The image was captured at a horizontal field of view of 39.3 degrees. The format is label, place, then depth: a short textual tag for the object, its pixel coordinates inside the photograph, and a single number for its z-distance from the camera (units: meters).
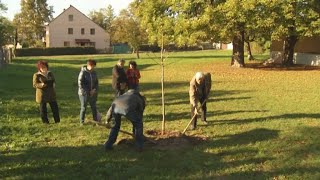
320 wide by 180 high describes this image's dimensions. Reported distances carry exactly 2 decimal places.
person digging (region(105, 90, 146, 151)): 7.87
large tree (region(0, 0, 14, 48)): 54.25
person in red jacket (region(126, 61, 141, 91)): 11.74
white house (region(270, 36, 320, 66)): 36.38
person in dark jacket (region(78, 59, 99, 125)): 10.51
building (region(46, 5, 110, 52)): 87.31
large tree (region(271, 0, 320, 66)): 29.25
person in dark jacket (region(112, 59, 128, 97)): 11.05
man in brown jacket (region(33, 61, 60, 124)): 10.55
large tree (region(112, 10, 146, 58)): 52.97
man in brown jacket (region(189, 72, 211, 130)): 10.26
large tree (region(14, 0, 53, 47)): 92.81
